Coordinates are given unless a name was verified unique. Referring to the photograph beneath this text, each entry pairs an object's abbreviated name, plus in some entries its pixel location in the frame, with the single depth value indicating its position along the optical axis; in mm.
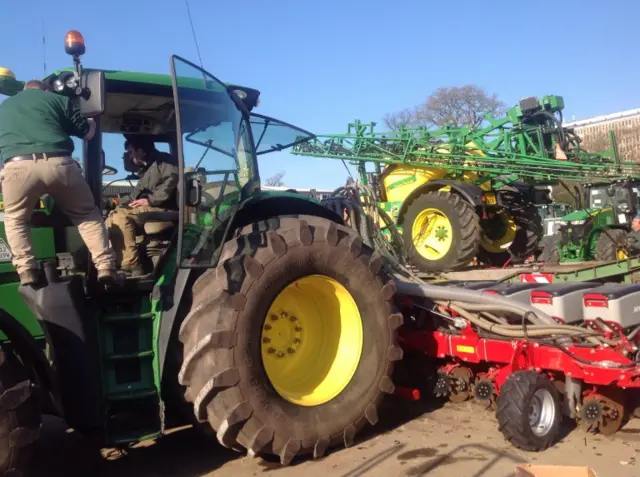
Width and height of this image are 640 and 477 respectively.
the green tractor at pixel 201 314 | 3459
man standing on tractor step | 3424
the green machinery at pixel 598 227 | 10539
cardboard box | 2805
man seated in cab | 3963
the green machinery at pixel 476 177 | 10125
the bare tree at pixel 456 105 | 39750
